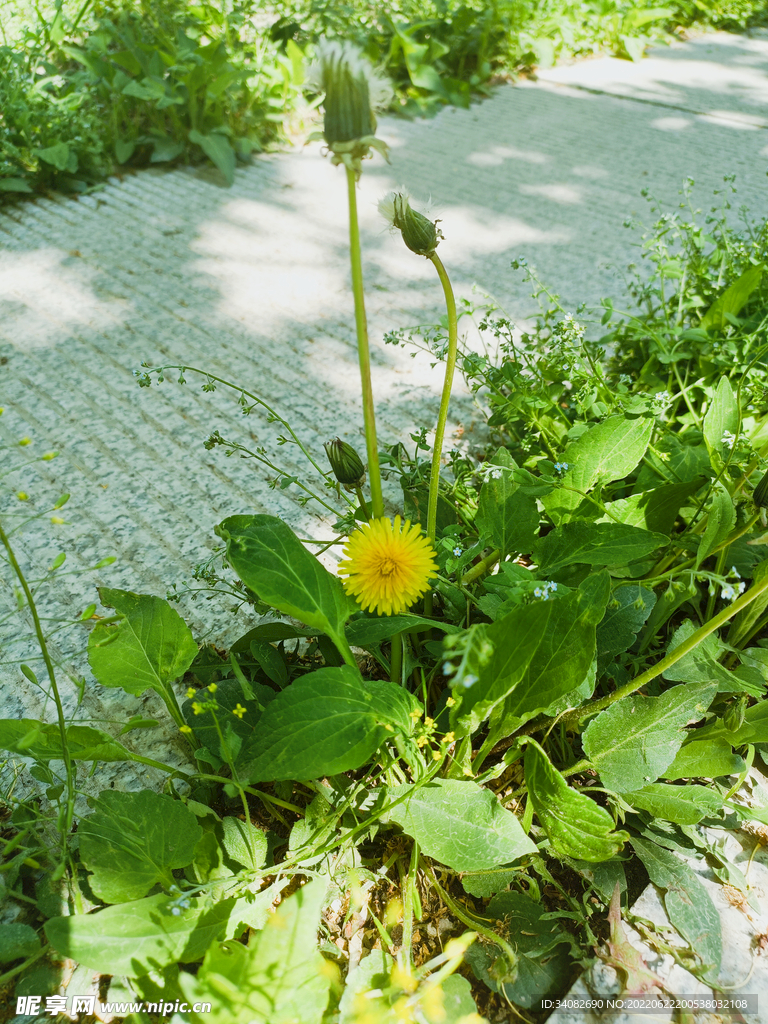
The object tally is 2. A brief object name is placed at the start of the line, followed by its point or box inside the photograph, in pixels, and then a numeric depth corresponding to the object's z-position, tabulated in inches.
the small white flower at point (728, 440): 15.5
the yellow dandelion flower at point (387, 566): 12.5
